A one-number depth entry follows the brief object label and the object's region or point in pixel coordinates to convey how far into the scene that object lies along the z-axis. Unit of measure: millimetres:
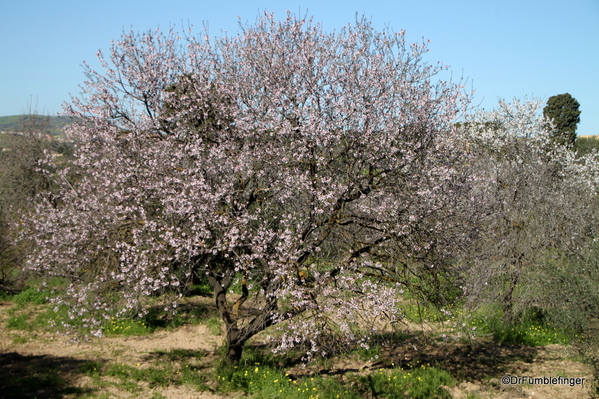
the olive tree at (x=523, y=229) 11109
